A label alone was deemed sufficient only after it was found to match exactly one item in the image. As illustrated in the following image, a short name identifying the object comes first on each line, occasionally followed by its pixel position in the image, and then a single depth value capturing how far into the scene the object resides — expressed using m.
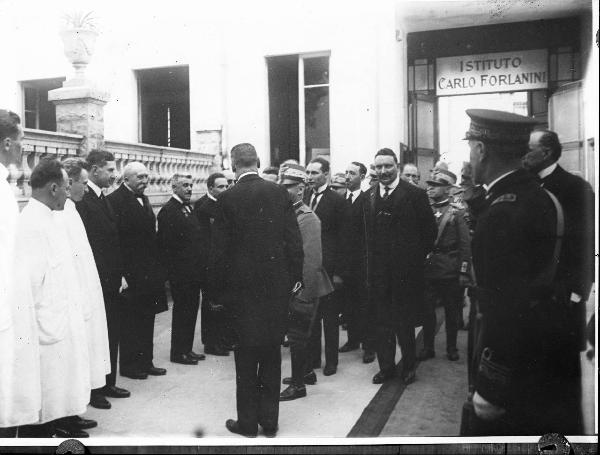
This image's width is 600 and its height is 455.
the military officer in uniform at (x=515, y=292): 2.78
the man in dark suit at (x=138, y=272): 3.85
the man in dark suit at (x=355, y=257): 4.43
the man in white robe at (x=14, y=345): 3.15
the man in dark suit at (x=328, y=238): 4.51
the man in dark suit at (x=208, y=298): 4.10
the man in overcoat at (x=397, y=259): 4.02
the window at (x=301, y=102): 4.37
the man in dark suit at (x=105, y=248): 3.56
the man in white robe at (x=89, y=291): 3.38
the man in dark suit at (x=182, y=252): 4.33
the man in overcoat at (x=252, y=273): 3.39
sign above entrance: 3.44
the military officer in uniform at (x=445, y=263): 3.70
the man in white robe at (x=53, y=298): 3.18
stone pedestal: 3.94
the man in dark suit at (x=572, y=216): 2.90
